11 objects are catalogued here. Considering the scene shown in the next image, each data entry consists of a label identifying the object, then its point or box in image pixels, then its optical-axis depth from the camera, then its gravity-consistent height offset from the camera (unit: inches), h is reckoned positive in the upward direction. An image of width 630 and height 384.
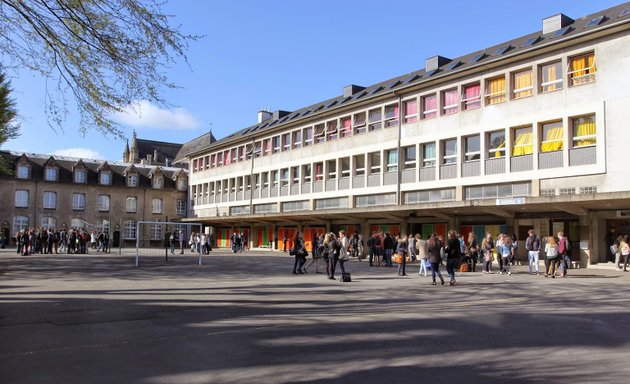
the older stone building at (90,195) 2354.8 +108.1
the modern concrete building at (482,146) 1058.7 +183.5
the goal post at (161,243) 1143.0 -82.6
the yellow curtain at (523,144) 1195.9 +169.2
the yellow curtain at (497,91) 1272.1 +300.2
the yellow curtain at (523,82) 1219.6 +308.2
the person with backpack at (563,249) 781.3 -35.7
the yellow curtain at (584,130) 1092.9 +183.7
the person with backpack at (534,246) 858.1 -35.5
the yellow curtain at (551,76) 1171.3 +307.3
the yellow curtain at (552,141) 1142.3 +168.4
